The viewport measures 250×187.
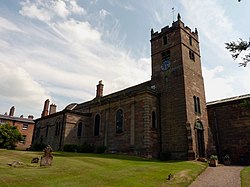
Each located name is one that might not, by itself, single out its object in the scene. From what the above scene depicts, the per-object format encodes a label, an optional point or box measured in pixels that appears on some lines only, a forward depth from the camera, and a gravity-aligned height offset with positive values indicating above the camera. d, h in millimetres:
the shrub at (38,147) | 32969 +298
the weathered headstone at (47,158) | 14916 -612
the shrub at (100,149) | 29305 +179
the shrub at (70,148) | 29431 +243
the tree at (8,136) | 32812 +1863
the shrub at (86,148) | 29922 +256
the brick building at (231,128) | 26922 +3299
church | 26047 +4904
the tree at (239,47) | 9906 +4857
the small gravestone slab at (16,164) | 14029 -1010
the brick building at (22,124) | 51969 +6145
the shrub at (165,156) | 25359 -478
